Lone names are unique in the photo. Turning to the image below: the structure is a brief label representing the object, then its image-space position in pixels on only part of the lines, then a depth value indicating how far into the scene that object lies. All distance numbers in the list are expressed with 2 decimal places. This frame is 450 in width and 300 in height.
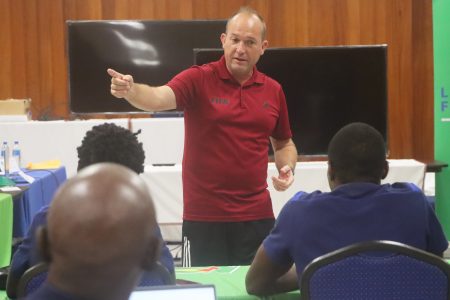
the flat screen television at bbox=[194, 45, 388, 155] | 8.17
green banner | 8.80
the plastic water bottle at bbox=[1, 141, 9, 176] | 7.72
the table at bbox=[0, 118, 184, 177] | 8.89
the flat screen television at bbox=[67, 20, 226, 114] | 11.12
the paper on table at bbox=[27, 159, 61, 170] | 8.41
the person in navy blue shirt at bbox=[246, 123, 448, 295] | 3.05
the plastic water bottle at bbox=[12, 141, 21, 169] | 7.95
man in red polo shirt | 4.78
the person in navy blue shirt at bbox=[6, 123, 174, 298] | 3.12
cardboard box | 9.42
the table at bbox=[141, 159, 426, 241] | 7.88
